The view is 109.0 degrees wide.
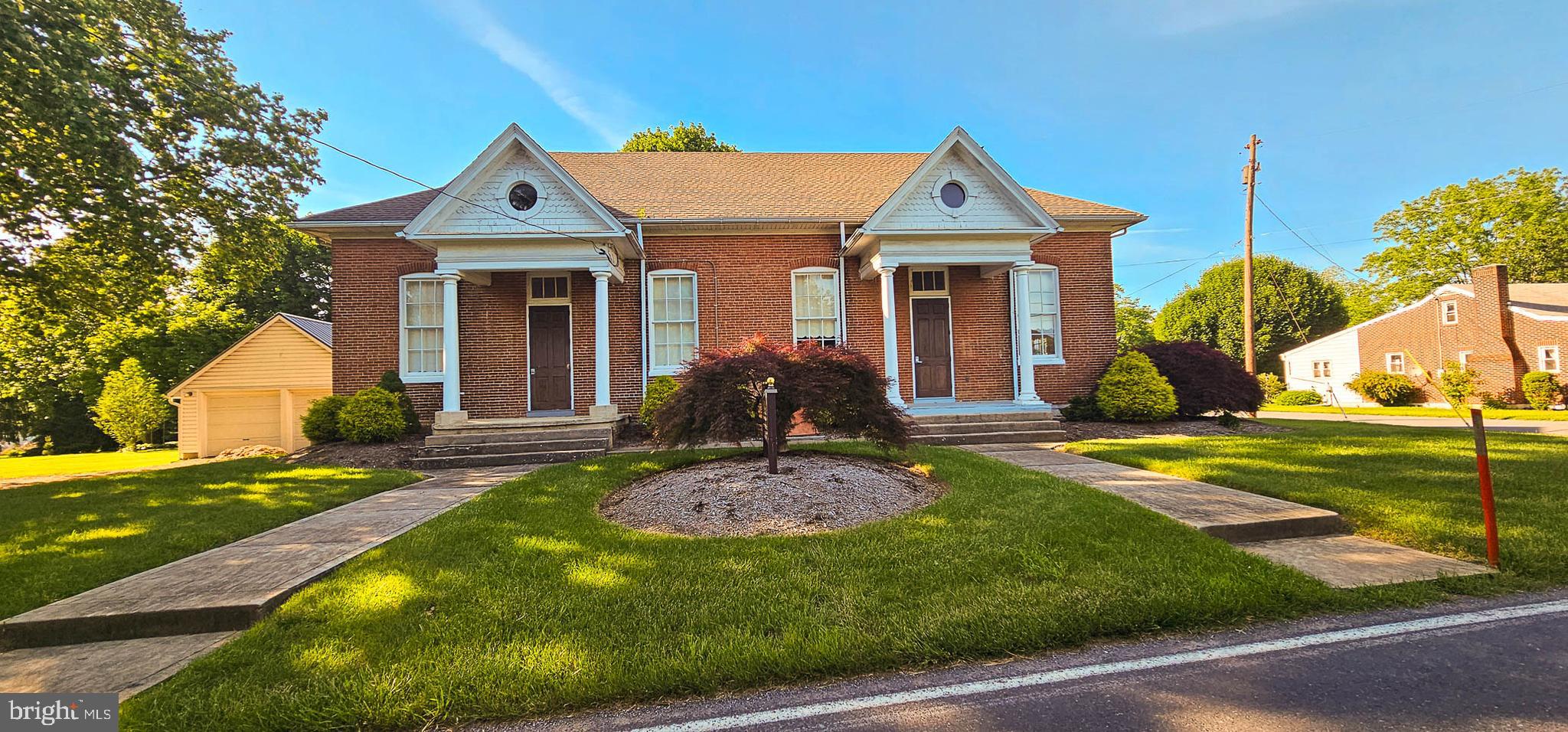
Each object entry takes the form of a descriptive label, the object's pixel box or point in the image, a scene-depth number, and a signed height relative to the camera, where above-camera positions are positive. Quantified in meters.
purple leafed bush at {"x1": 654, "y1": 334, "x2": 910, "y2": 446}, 6.36 -0.10
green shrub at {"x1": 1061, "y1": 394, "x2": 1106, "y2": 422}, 11.67 -0.60
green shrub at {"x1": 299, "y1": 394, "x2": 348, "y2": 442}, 10.60 -0.36
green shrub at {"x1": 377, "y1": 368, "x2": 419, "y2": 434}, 11.20 +0.07
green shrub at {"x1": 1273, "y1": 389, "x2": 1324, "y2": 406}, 28.27 -1.16
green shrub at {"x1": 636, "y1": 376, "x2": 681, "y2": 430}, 10.46 -0.05
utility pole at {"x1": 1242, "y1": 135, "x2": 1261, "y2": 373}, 18.31 +3.93
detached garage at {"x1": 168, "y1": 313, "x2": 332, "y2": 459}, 19.55 +0.49
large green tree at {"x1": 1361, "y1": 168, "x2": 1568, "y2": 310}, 29.78 +7.54
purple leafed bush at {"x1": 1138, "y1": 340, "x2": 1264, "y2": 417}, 11.19 -0.09
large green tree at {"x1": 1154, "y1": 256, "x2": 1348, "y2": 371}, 31.59 +3.90
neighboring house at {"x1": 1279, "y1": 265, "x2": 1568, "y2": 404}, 21.09 +1.49
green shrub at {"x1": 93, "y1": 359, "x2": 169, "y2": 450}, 25.28 +0.02
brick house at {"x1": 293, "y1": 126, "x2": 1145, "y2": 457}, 10.80 +2.35
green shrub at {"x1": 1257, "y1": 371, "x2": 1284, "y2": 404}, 27.50 -0.44
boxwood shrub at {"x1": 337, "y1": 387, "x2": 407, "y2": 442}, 10.46 -0.37
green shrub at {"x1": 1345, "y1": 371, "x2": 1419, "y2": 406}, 24.20 -0.68
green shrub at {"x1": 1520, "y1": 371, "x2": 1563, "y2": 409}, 20.11 -0.74
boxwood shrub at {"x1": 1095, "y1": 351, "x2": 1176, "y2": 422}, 11.08 -0.28
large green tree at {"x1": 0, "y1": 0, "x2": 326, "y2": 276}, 7.59 +4.28
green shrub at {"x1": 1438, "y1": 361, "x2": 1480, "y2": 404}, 21.47 -0.40
